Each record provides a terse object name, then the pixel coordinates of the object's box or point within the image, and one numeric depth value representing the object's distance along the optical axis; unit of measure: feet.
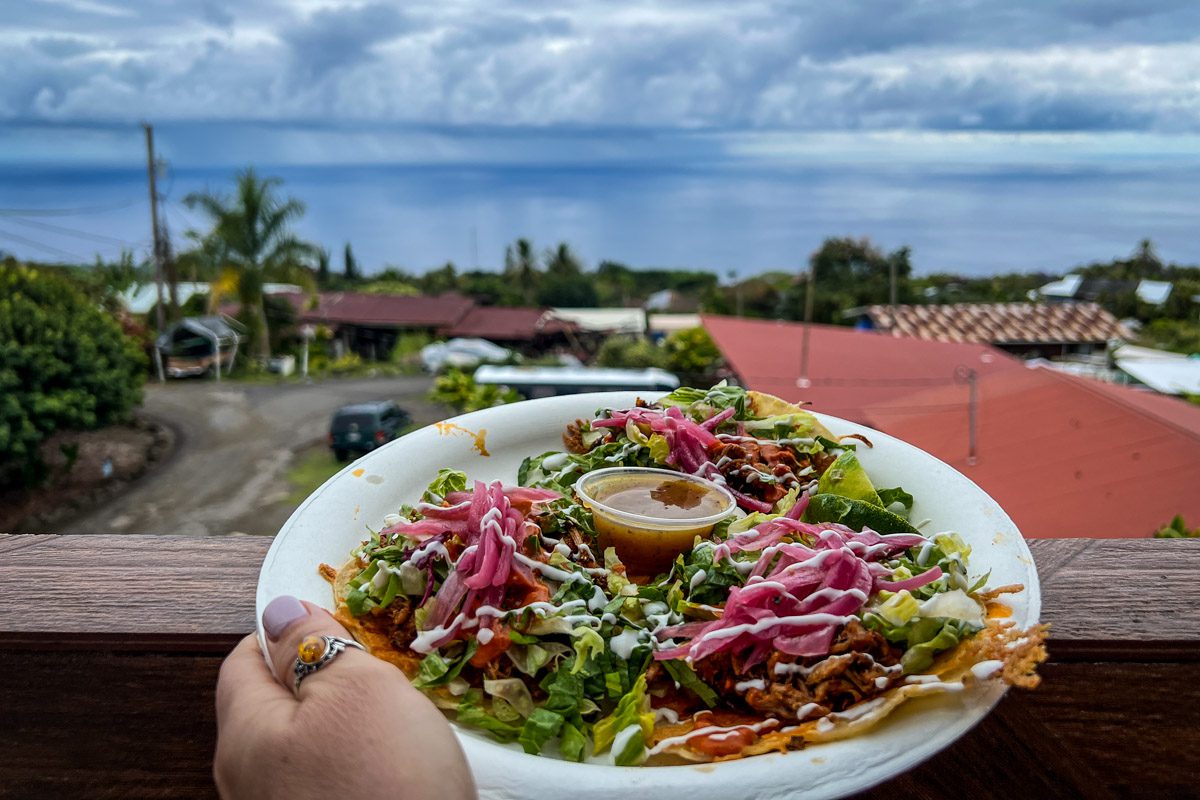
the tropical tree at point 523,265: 202.49
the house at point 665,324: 148.65
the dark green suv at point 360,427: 63.52
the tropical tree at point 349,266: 255.09
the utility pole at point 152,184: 96.37
